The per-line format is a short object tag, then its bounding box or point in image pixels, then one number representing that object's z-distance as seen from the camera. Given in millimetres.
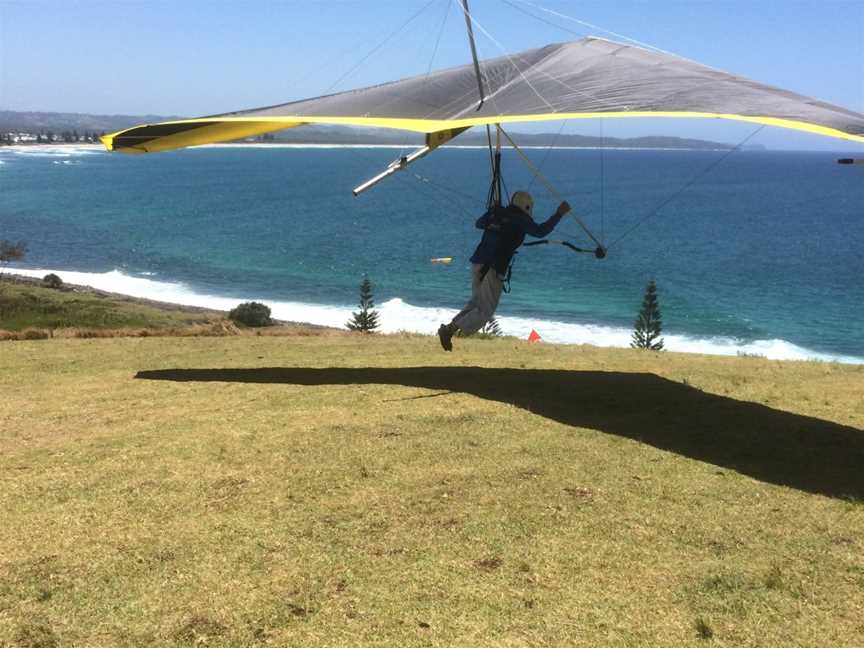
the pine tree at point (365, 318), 39469
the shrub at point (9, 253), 55375
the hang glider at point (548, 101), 7250
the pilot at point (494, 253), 8984
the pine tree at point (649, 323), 37812
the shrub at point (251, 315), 27969
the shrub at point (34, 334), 12126
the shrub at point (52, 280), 42628
